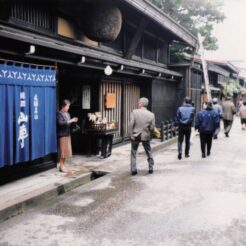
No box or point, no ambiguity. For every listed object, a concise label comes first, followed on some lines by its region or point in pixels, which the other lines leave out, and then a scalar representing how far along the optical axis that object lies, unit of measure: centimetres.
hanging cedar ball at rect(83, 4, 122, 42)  1209
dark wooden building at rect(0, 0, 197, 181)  918
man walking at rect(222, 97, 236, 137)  2056
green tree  2822
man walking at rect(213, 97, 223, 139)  1818
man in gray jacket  1052
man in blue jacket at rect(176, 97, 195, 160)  1320
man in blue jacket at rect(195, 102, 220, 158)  1356
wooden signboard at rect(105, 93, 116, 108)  1403
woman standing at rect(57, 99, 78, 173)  1014
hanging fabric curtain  827
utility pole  1833
